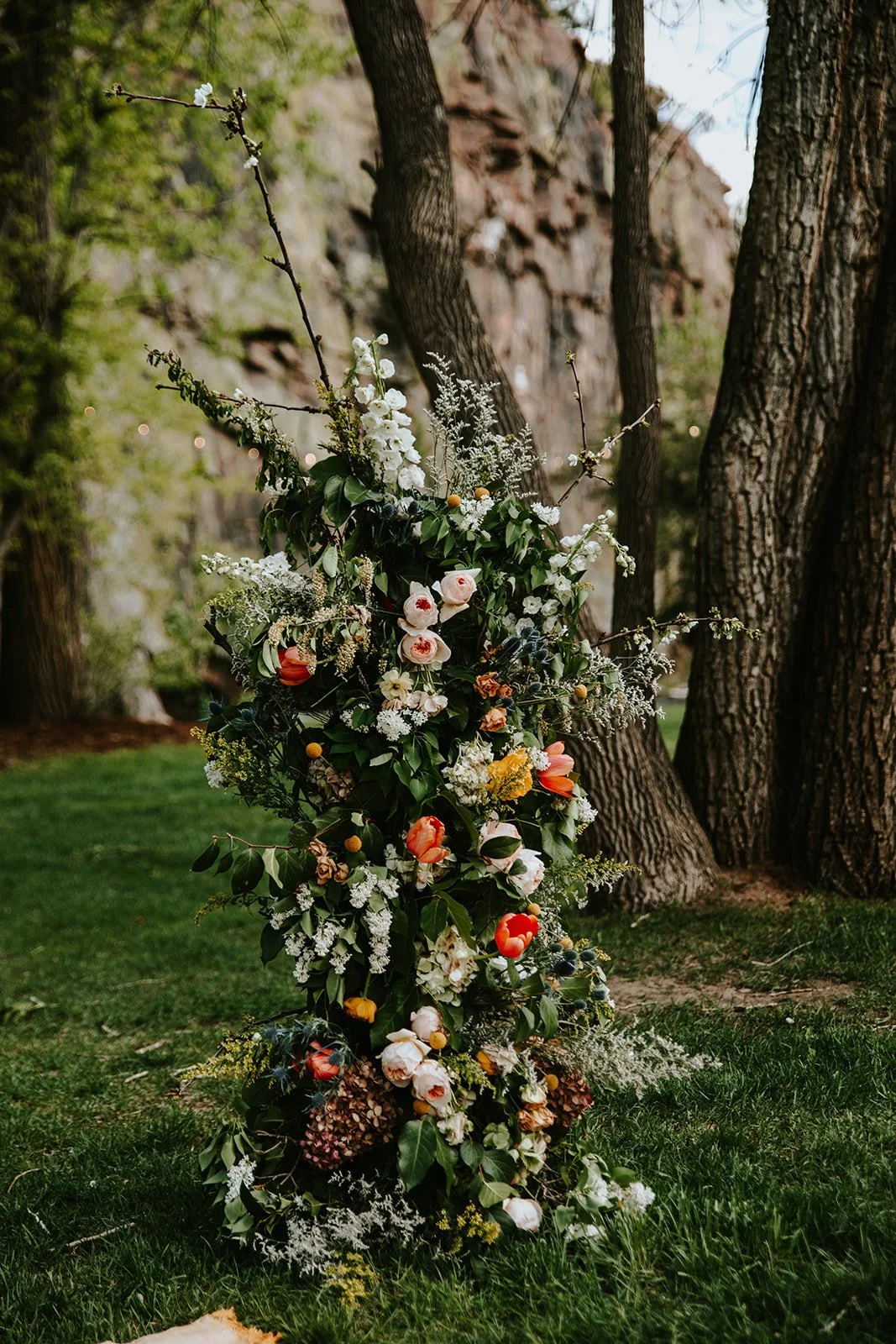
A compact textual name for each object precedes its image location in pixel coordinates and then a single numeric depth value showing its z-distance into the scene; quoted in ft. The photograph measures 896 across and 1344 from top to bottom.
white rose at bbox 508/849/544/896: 7.82
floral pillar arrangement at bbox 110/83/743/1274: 7.48
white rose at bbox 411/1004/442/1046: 7.48
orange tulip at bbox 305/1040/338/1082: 7.37
